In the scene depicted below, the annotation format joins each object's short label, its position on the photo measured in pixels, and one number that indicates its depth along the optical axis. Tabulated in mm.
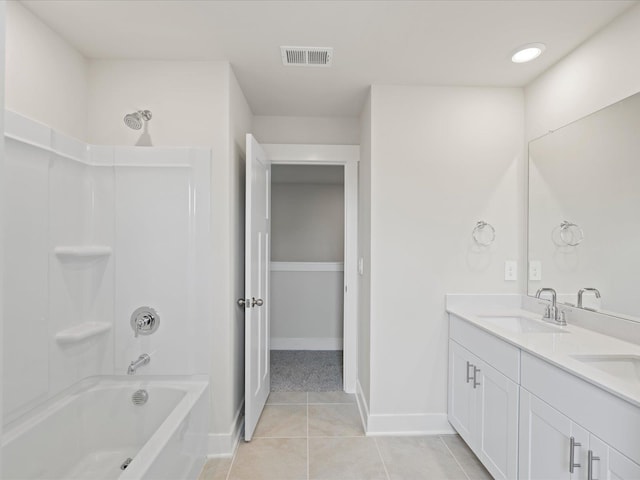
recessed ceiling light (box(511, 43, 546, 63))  2094
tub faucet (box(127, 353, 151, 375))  2178
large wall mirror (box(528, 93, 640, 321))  1814
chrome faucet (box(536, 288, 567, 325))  2150
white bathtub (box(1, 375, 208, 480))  1646
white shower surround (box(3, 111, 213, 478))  2191
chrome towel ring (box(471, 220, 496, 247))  2598
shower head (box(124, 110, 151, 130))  2150
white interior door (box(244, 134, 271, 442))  2395
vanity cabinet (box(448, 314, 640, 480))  1261
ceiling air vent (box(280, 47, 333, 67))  2160
